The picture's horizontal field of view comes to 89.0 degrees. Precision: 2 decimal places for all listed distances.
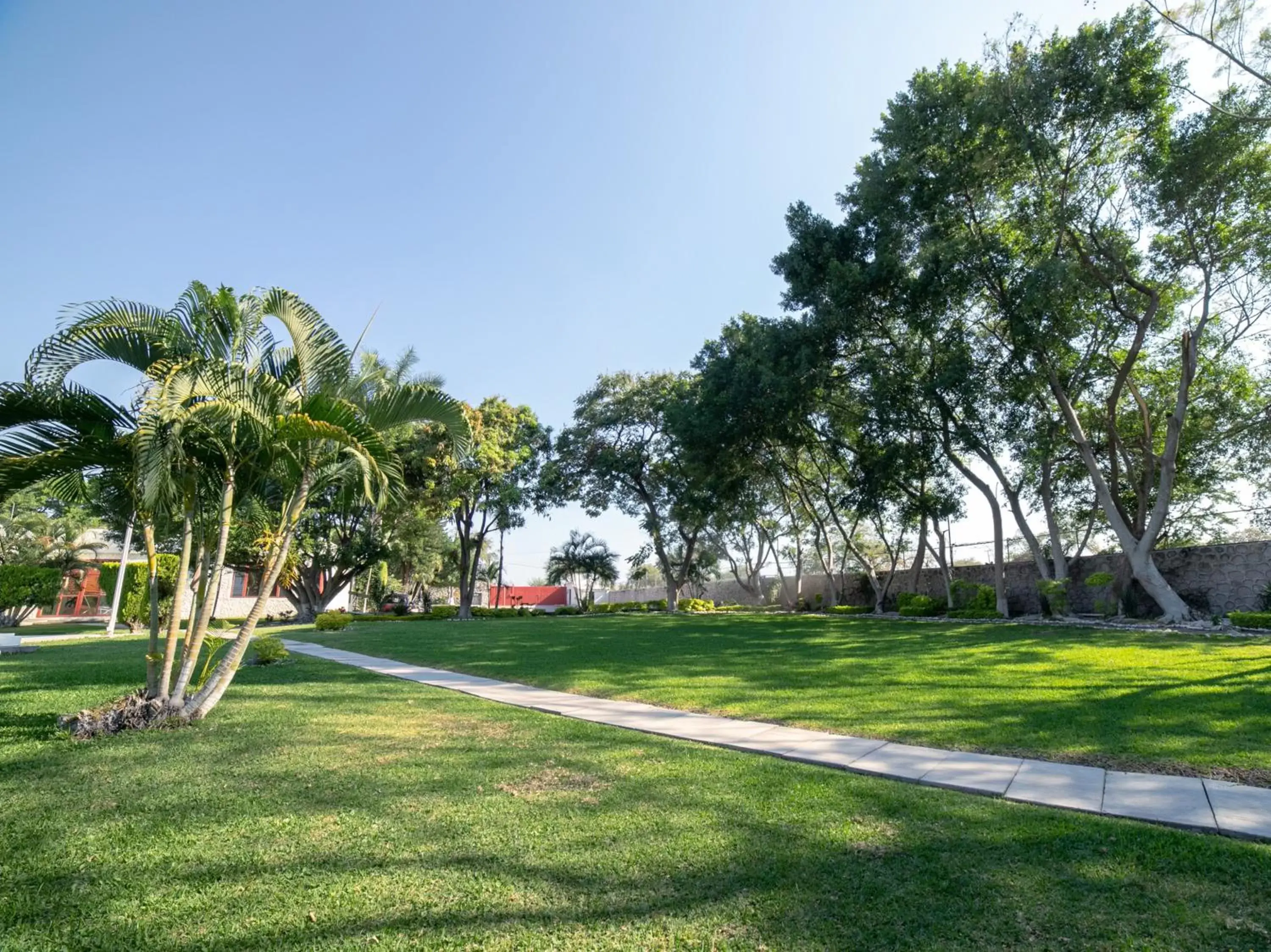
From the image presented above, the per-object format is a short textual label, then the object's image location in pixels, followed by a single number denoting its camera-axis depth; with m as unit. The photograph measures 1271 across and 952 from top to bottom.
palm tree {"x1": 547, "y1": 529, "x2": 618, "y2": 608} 39.56
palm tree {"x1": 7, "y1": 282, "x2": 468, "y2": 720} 5.66
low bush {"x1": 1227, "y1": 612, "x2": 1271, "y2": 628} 13.10
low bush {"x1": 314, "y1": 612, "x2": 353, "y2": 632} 20.88
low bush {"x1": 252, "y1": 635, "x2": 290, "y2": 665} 11.34
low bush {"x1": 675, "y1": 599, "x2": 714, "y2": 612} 34.31
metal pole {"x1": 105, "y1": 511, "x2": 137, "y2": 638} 20.98
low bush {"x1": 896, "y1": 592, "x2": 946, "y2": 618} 21.92
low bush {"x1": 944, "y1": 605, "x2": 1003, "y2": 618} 19.81
